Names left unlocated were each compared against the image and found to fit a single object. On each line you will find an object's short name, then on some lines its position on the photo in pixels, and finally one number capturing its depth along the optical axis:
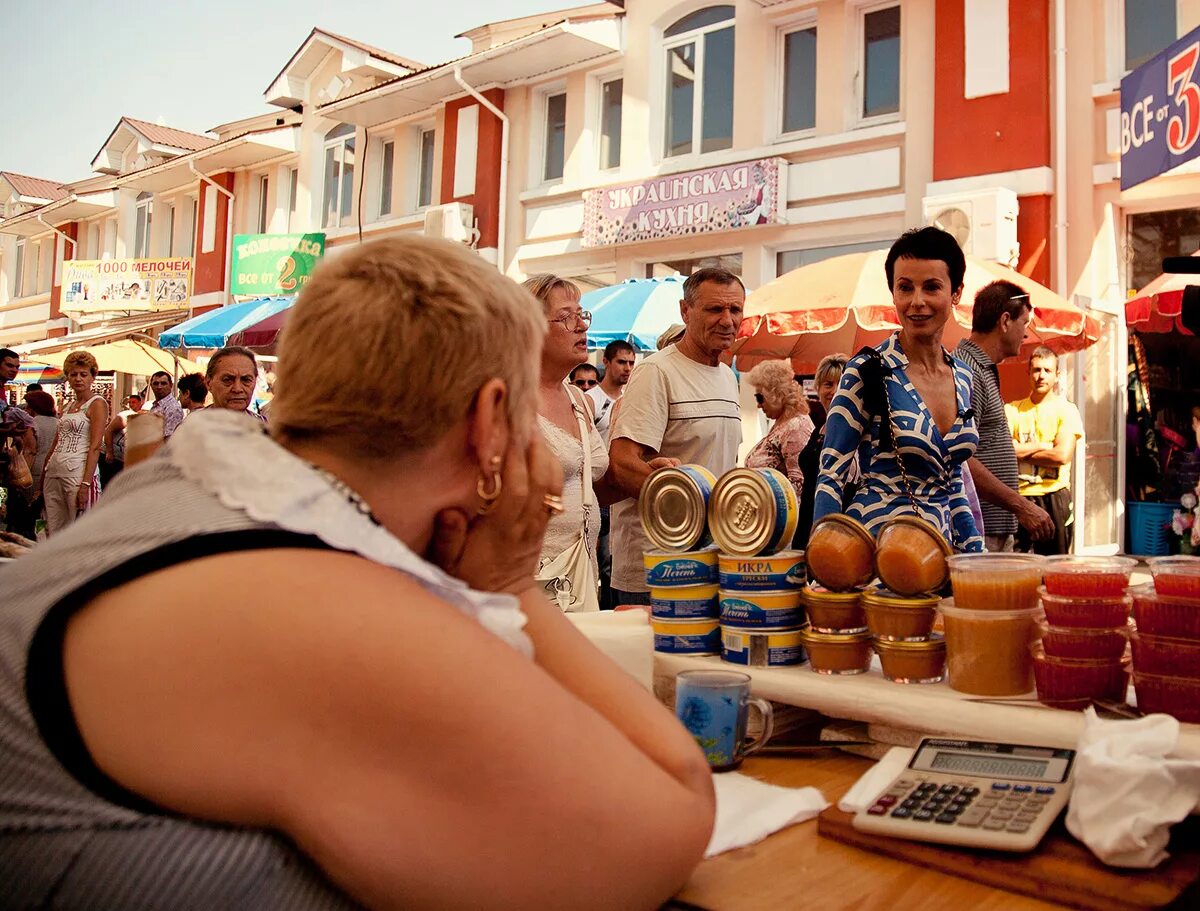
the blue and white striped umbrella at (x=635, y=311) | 7.82
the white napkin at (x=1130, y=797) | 1.16
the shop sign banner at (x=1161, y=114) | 5.56
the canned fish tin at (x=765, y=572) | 1.82
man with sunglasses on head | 3.68
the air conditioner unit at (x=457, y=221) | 12.88
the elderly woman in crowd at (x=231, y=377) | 4.93
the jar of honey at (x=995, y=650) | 1.57
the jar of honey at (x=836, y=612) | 1.75
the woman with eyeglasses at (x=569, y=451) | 3.23
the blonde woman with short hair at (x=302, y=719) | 0.85
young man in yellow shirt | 5.91
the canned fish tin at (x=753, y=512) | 1.85
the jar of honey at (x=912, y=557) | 1.67
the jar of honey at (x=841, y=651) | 1.75
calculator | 1.21
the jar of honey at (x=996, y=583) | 1.57
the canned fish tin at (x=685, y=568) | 1.91
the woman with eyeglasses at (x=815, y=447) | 5.15
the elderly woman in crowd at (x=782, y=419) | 5.26
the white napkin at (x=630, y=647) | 1.83
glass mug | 1.55
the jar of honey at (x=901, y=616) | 1.67
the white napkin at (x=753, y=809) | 1.31
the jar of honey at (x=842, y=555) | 1.75
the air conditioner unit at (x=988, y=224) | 8.28
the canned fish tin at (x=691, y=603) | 1.92
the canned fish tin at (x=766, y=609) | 1.82
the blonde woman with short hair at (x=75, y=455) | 8.22
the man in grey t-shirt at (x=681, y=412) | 3.59
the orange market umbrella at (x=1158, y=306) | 7.68
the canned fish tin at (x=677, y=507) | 1.97
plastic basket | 8.29
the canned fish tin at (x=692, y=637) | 1.92
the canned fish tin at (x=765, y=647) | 1.82
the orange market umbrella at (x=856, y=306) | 6.02
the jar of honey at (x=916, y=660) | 1.67
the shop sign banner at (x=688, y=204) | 10.11
